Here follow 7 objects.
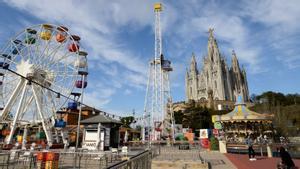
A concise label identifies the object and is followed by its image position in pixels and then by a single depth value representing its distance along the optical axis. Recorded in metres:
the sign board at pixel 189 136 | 39.76
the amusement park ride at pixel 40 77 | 26.08
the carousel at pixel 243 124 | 28.02
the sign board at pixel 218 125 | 29.34
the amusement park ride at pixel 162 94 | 45.78
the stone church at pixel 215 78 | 113.94
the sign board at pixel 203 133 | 32.67
